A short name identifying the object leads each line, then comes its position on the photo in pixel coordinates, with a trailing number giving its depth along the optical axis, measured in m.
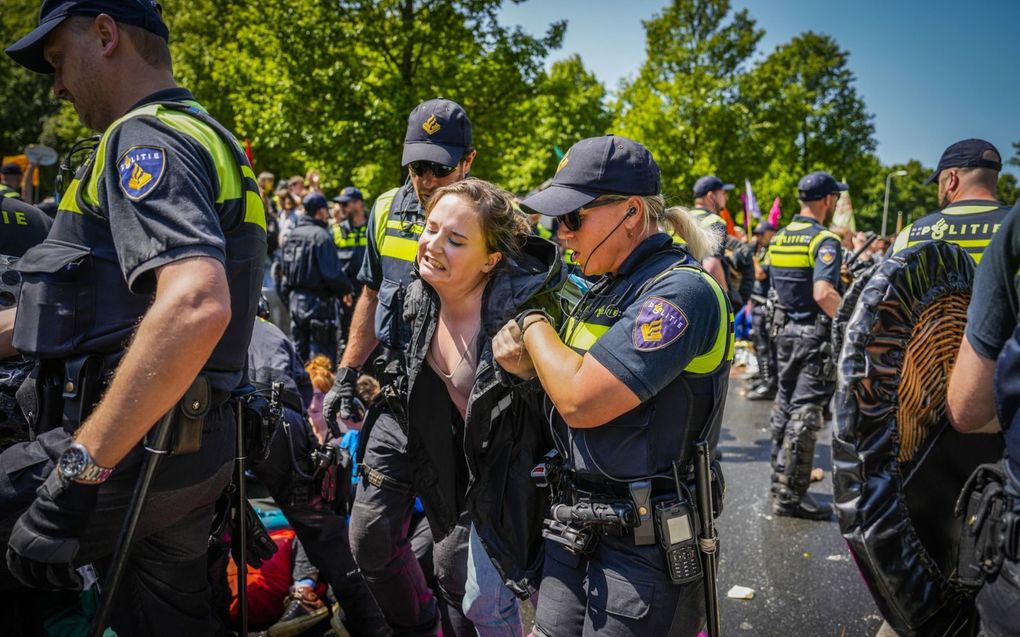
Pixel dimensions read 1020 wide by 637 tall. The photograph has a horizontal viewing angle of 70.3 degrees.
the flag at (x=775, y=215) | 14.27
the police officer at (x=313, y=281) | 7.81
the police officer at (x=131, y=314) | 1.73
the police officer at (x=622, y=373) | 1.85
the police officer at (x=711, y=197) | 6.07
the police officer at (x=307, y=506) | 3.22
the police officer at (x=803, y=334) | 5.28
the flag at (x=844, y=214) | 10.87
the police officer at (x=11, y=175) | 8.97
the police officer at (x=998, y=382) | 1.61
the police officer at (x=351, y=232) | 8.88
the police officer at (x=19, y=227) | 3.23
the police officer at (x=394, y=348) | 2.95
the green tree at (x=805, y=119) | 27.59
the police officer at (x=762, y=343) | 9.73
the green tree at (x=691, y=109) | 26.22
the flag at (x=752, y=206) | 15.68
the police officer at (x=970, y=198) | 3.96
